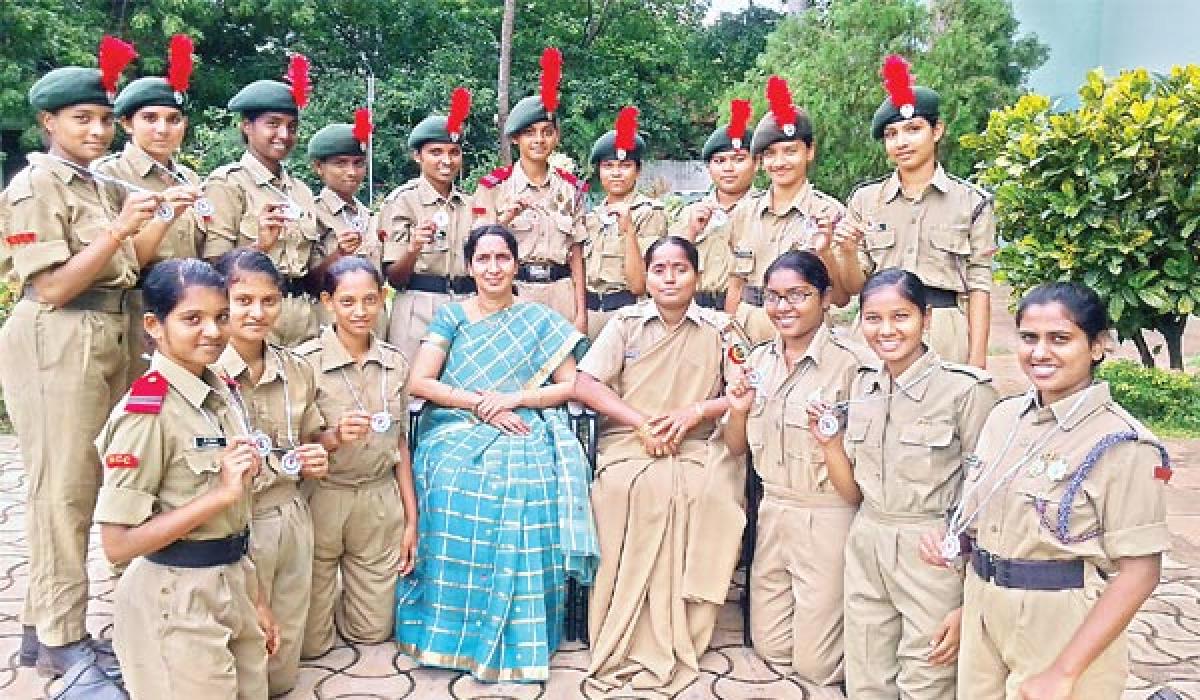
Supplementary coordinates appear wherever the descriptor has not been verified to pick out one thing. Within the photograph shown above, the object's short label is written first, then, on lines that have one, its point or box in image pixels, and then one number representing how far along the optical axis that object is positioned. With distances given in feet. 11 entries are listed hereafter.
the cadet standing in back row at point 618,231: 15.88
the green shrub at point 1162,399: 23.35
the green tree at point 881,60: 32.37
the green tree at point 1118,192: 20.70
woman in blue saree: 11.30
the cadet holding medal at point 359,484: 11.51
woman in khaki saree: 11.50
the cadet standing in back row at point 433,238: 14.94
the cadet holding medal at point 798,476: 11.21
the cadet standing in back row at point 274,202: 12.52
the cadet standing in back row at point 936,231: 12.85
